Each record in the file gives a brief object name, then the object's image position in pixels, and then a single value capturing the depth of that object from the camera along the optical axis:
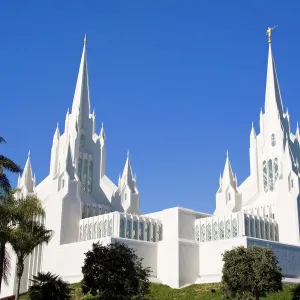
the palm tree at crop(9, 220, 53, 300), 34.04
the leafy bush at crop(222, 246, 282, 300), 30.58
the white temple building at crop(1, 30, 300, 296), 48.00
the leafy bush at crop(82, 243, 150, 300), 28.39
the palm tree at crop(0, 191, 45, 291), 27.41
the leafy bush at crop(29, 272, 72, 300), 27.79
